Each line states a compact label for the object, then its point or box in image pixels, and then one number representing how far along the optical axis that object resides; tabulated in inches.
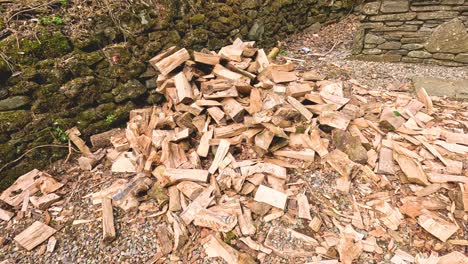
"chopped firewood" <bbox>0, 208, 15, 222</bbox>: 108.6
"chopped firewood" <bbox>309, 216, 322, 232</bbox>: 94.0
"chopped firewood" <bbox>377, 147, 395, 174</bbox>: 106.9
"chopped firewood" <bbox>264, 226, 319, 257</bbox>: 89.3
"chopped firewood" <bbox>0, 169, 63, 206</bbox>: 114.3
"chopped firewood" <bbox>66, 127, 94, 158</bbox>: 129.1
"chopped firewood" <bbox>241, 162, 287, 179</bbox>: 106.5
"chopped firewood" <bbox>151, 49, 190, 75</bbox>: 136.6
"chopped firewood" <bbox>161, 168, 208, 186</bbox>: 107.3
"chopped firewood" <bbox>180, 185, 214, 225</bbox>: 98.4
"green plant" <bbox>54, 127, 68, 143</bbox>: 126.4
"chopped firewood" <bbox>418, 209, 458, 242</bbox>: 89.0
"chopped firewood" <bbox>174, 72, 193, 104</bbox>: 127.2
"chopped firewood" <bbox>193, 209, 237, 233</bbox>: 93.9
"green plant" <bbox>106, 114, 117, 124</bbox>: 137.8
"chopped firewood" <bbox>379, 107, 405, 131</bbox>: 121.0
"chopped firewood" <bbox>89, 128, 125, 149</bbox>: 133.2
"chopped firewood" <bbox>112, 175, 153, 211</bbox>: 105.7
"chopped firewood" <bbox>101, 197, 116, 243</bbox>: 97.1
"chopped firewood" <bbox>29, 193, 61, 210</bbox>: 110.2
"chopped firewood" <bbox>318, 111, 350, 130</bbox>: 117.0
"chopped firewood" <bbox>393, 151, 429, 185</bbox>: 102.5
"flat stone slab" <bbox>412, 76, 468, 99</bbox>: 153.8
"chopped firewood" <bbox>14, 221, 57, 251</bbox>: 98.9
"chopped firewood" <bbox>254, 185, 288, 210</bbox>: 98.2
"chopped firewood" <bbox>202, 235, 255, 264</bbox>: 87.4
